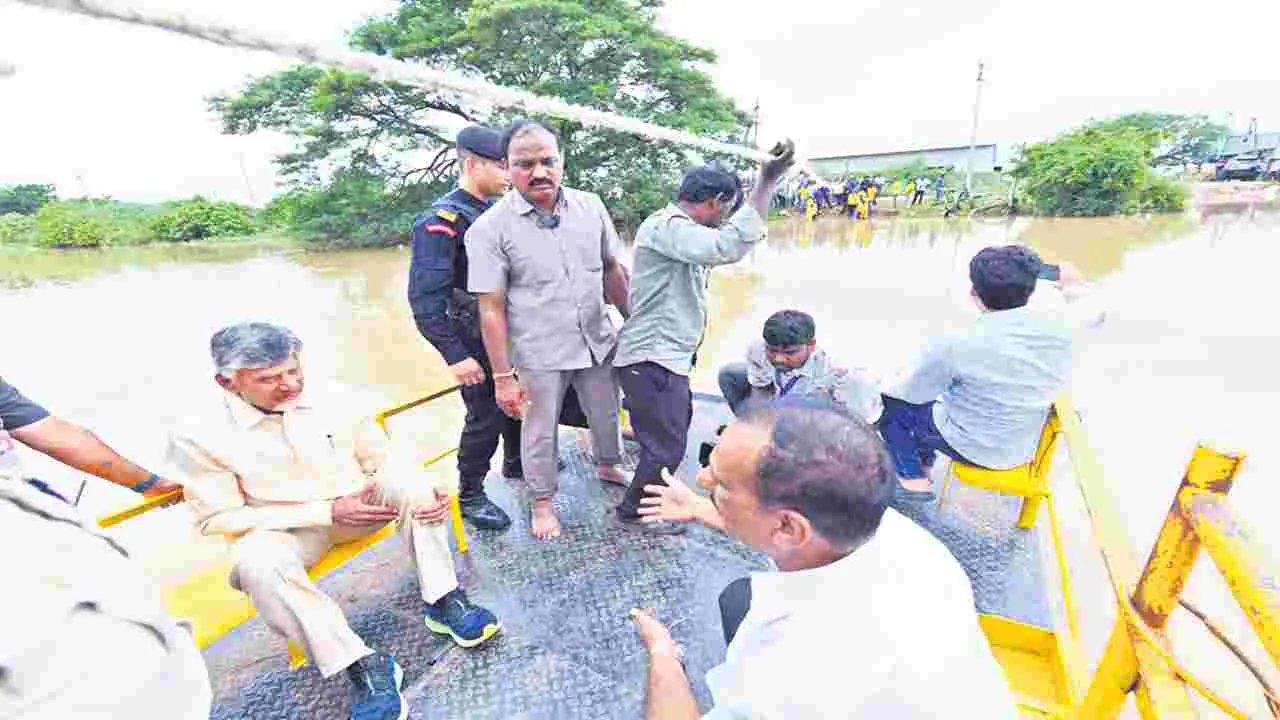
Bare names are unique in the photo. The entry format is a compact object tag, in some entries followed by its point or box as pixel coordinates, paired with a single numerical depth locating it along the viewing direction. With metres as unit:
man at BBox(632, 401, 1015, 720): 0.86
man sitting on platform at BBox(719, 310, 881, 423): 2.77
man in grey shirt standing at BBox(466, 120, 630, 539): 2.35
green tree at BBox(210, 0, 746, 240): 16.05
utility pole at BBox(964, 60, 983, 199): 25.62
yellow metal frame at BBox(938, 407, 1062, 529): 2.40
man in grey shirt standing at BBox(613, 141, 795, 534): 2.22
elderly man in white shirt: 1.80
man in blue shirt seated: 2.33
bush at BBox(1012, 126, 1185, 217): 20.94
